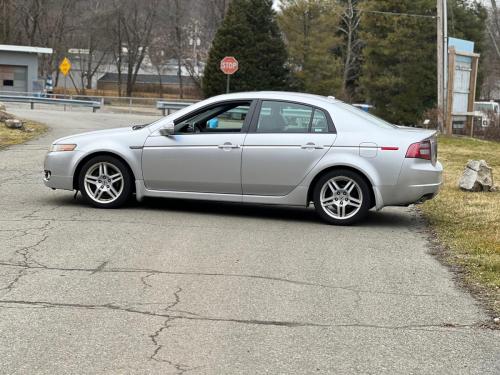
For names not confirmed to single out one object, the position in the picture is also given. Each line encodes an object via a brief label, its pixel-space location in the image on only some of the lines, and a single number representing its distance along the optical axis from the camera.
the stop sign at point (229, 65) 29.82
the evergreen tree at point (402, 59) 46.06
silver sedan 8.56
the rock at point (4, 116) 22.16
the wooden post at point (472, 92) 30.08
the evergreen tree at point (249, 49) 45.59
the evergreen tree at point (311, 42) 48.94
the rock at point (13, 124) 21.45
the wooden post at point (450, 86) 27.77
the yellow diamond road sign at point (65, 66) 45.01
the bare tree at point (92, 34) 65.68
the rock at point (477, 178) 11.84
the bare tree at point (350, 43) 57.66
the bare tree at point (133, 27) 64.81
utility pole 26.55
